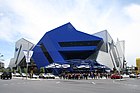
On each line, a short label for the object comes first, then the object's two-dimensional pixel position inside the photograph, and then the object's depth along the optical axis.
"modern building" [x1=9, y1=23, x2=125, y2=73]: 40.88
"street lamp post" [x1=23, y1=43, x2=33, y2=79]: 18.72
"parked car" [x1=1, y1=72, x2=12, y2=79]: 18.29
